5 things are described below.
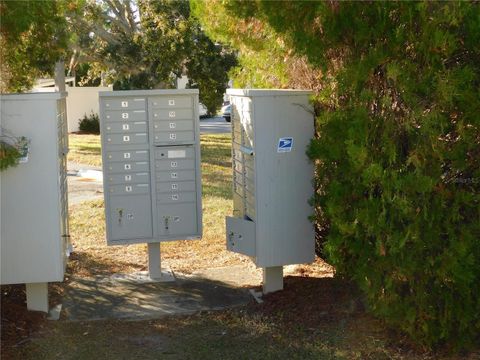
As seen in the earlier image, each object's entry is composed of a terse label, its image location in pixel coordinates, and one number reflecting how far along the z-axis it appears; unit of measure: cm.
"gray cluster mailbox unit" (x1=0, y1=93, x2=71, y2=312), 573
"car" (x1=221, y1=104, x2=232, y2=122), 3997
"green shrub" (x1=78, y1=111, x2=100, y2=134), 3006
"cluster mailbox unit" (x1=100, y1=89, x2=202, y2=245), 683
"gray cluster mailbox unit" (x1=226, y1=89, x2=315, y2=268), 607
